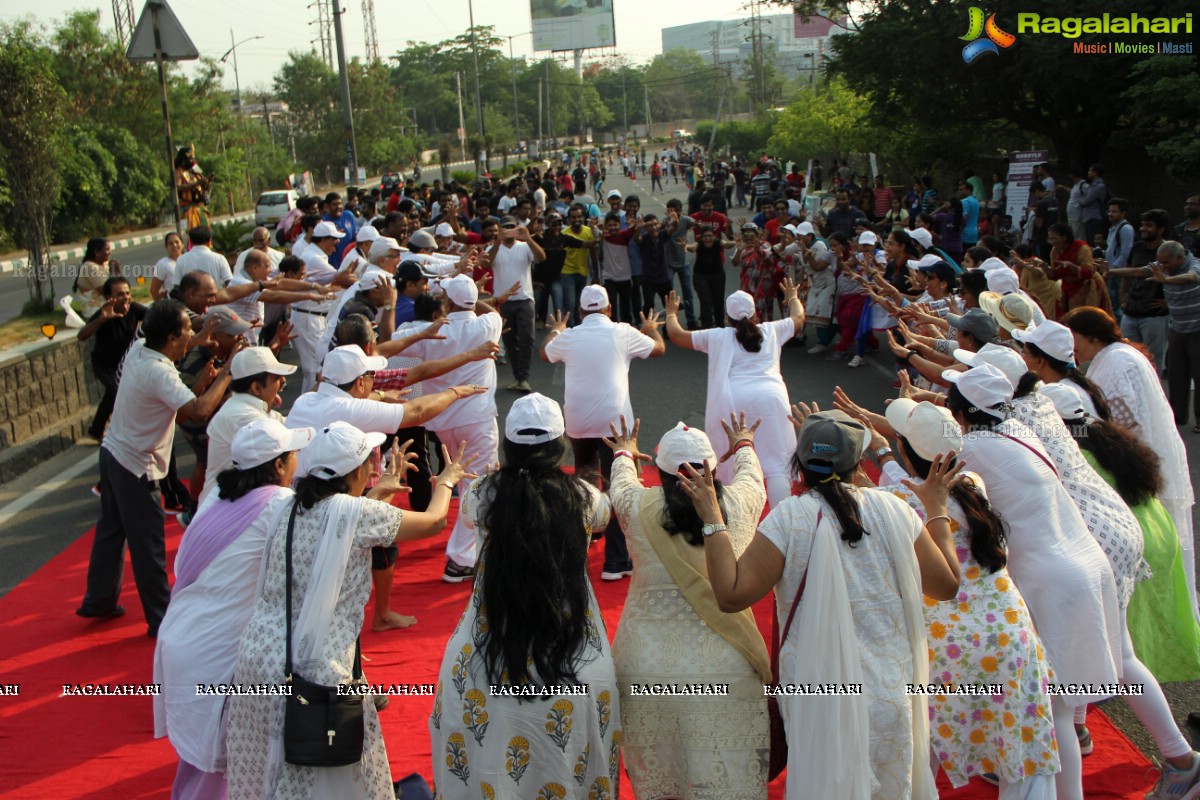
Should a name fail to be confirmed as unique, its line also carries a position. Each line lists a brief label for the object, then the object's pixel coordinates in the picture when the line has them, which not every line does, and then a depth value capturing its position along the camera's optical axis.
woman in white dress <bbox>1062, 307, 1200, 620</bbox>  5.17
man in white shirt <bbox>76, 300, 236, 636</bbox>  5.45
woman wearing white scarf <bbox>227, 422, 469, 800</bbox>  3.38
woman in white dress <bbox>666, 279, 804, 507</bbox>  6.25
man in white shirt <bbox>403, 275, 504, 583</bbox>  6.43
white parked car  36.22
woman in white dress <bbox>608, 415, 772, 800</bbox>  3.37
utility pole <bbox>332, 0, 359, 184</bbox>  25.11
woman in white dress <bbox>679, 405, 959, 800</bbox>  3.13
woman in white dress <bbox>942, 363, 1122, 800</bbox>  3.86
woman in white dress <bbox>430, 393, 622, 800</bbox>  3.24
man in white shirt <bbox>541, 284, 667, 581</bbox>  6.31
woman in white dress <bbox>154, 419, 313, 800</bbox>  3.61
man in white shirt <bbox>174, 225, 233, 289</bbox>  9.91
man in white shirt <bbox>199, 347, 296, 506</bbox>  4.82
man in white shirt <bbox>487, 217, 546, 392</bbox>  10.88
